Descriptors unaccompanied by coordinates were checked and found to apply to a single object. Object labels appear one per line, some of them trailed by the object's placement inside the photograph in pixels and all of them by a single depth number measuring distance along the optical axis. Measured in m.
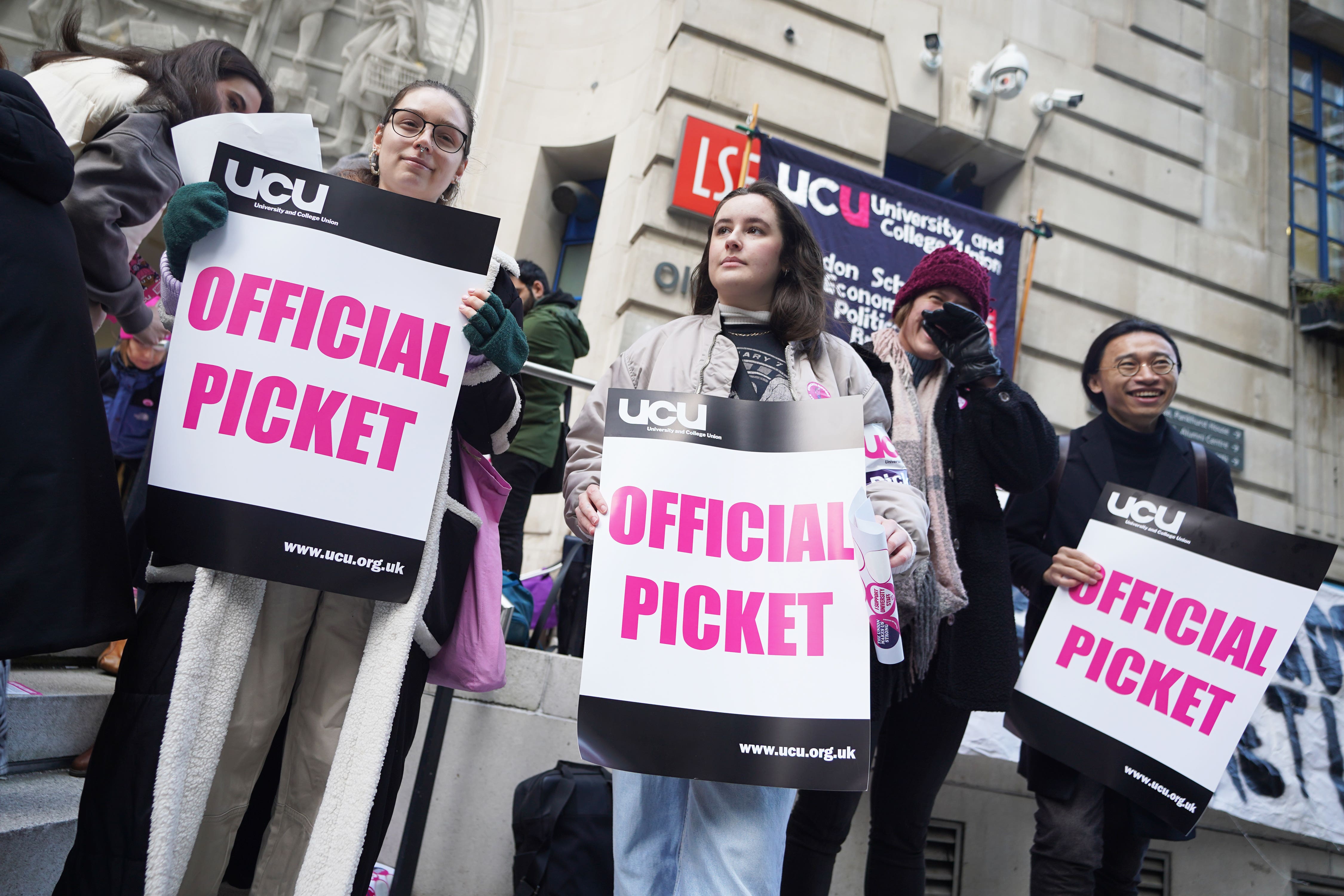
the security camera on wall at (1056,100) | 7.15
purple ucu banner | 6.04
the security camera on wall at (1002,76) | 6.82
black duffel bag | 2.51
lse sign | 6.06
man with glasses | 2.40
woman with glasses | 1.45
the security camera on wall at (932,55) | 6.89
